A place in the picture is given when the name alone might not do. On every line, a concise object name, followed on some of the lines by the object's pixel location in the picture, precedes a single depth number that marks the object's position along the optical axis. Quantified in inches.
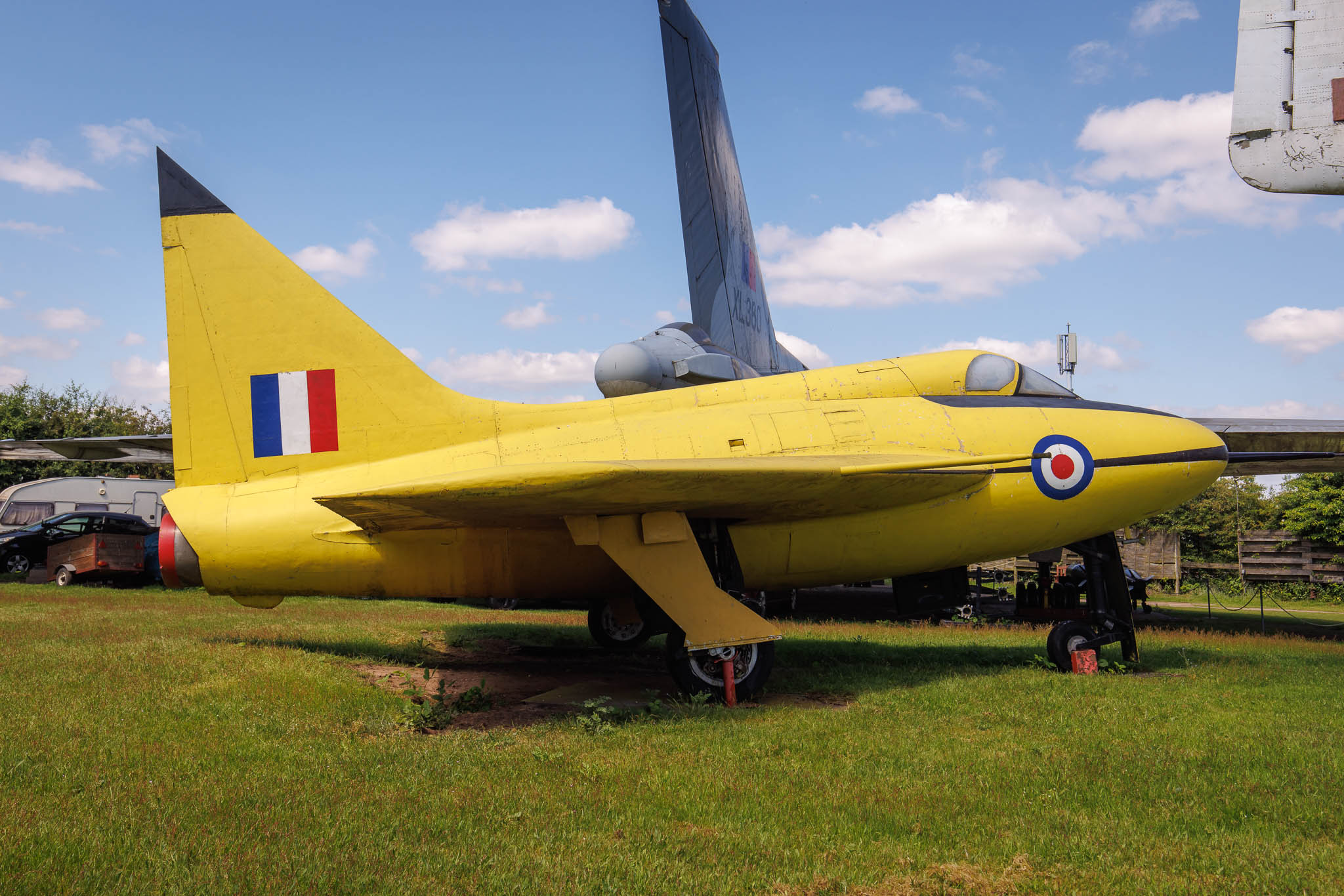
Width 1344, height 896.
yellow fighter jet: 334.0
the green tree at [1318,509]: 1216.2
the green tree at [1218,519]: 1659.7
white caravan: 1059.3
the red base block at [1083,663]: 366.3
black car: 912.9
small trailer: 789.2
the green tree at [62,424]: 1567.4
